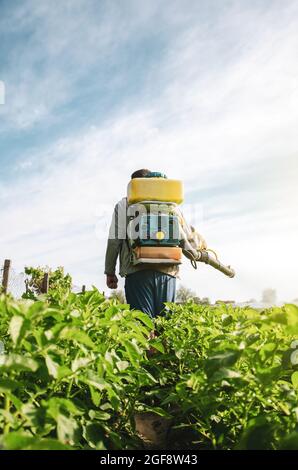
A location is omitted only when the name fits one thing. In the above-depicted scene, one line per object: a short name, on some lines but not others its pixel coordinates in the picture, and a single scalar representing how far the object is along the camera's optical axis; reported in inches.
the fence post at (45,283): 588.4
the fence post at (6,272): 465.1
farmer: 181.5
